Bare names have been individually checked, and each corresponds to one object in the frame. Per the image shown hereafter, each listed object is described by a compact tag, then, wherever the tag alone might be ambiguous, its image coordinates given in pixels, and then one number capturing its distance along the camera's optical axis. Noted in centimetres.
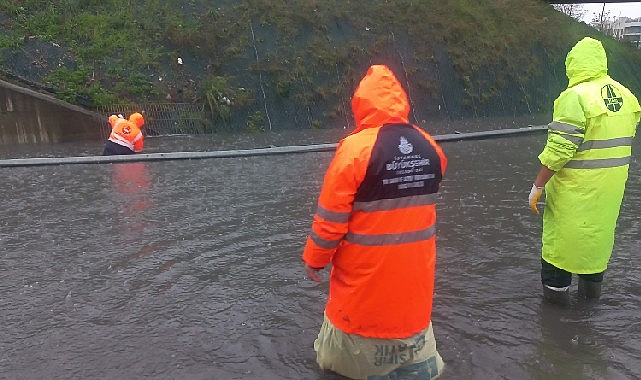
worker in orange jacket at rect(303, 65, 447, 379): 262
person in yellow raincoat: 391
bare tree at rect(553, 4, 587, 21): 4609
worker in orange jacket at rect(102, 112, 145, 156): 1162
